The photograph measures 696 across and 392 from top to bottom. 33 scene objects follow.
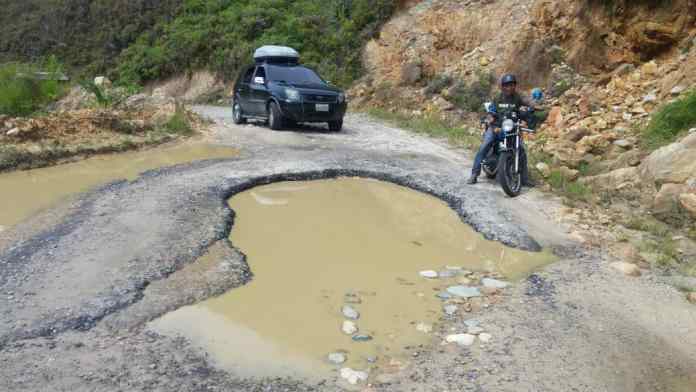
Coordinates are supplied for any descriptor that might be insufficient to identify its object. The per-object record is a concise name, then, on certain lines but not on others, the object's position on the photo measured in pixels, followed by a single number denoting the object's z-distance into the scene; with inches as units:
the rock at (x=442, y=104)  637.5
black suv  497.7
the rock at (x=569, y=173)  335.0
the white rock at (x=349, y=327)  156.7
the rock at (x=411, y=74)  734.5
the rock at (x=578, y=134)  398.6
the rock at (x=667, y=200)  267.9
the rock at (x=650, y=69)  460.4
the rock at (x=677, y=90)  389.7
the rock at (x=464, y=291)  182.9
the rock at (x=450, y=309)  169.5
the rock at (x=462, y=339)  151.3
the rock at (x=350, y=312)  165.8
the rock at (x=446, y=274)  199.5
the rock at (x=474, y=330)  156.9
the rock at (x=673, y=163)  283.4
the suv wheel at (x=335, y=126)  522.6
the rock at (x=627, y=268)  205.6
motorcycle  303.7
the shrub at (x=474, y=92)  617.6
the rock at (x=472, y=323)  161.5
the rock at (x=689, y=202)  257.0
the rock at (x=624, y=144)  358.3
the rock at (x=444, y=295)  181.3
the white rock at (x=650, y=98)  406.1
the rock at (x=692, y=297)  185.2
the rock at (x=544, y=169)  342.6
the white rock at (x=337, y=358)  141.2
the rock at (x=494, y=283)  191.0
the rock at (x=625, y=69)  505.7
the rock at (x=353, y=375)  132.5
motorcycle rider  316.8
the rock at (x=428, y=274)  197.9
